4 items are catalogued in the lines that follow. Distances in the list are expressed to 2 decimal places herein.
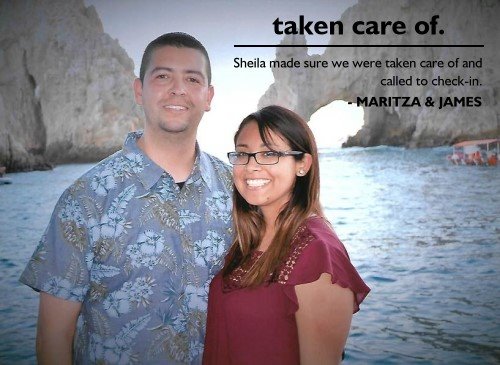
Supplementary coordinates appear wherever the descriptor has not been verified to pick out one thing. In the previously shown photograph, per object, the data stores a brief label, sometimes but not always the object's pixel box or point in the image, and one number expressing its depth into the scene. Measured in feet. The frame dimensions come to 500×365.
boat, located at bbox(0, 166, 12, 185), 73.10
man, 4.63
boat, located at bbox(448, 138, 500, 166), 68.95
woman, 3.75
